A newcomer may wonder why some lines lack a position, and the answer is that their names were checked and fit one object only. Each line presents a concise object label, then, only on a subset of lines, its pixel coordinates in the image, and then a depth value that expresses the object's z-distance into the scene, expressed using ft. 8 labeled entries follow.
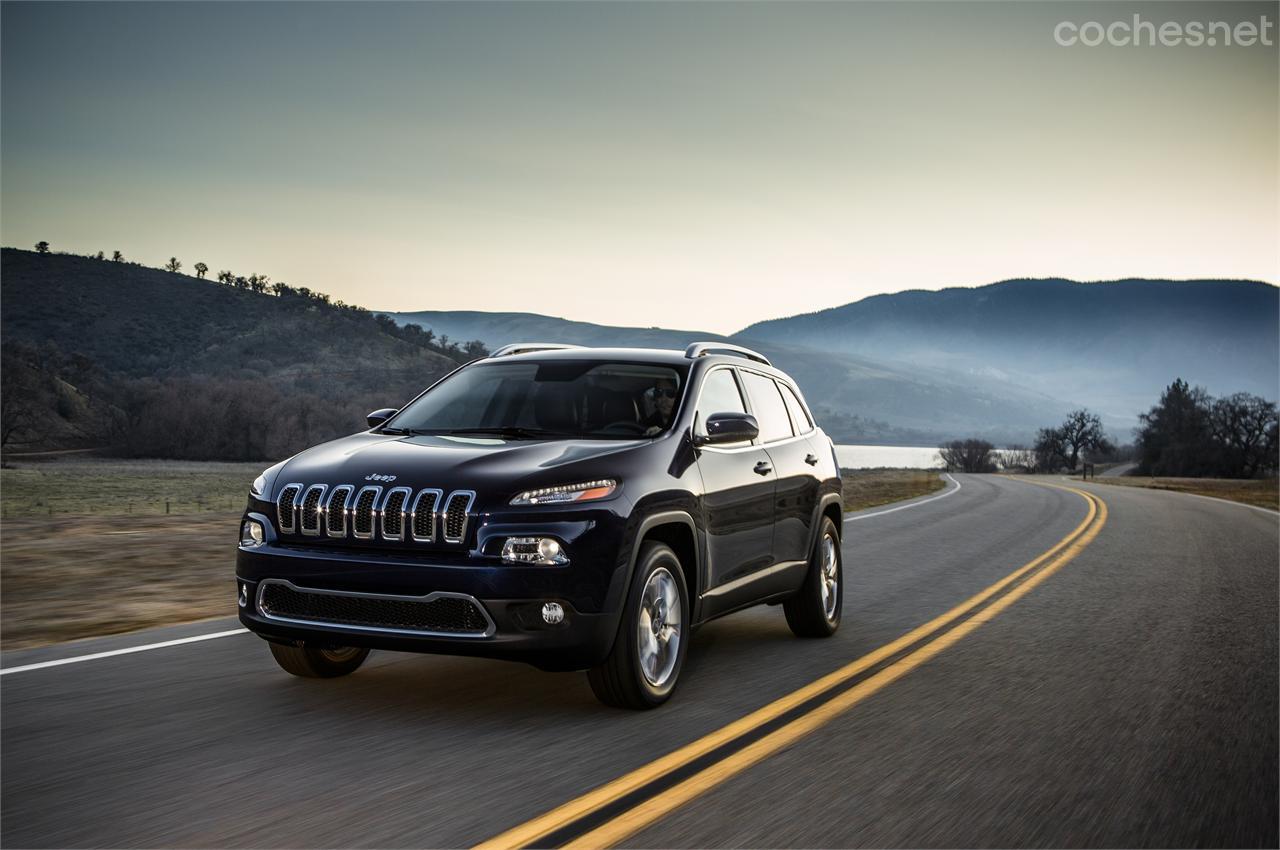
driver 21.54
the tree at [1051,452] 507.30
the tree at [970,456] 533.14
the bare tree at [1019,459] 521.24
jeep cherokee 17.42
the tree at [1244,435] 406.41
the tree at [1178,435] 419.13
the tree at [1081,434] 503.61
